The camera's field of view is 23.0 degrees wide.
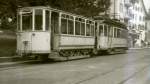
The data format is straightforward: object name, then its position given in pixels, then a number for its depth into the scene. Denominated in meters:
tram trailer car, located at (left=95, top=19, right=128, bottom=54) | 32.60
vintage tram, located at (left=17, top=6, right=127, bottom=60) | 22.31
